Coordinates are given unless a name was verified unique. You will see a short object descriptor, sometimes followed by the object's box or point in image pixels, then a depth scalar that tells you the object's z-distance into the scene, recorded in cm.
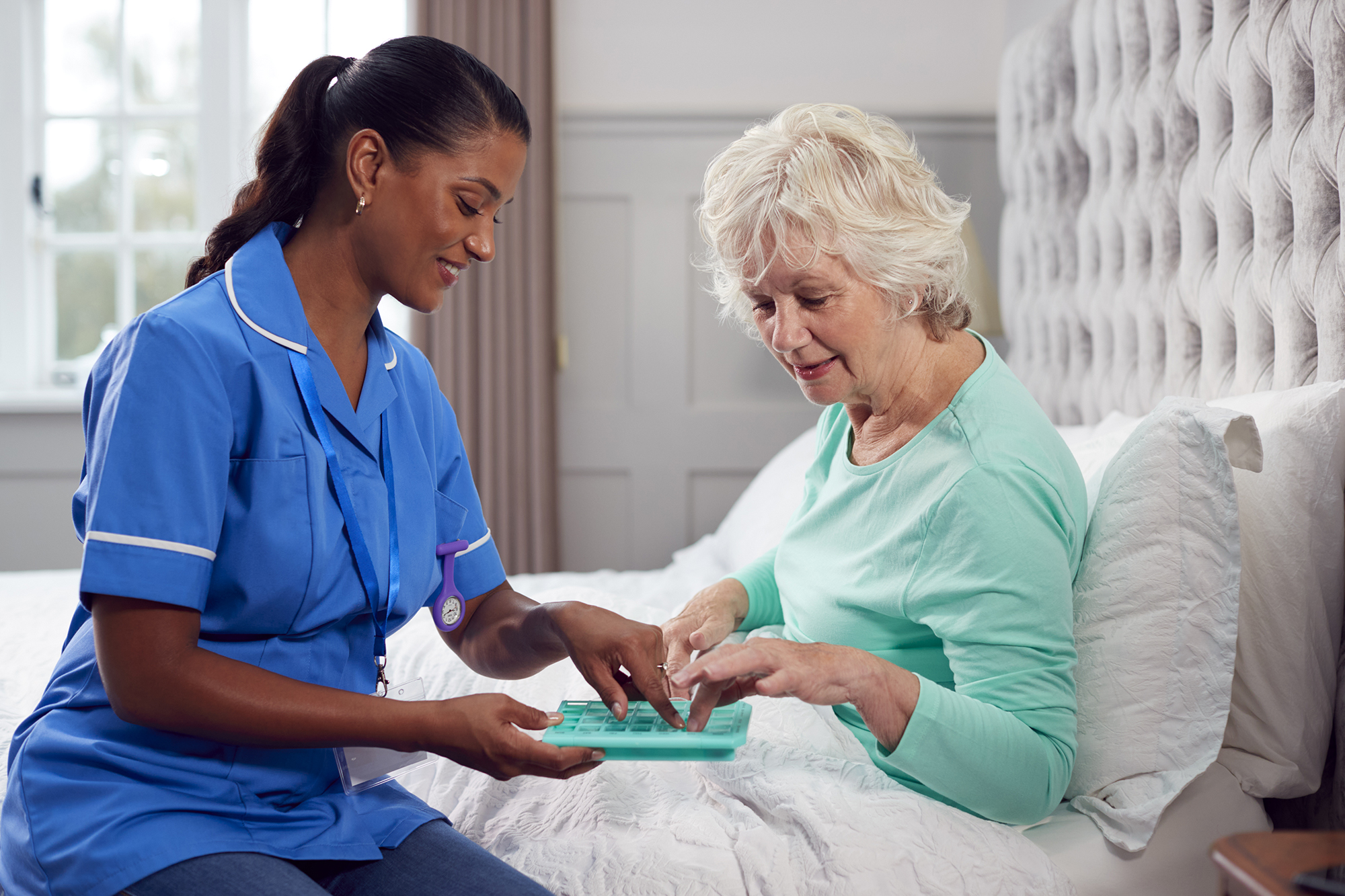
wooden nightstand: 65
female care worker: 87
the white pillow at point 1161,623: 110
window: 343
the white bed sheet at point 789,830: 98
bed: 103
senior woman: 101
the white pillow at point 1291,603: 118
